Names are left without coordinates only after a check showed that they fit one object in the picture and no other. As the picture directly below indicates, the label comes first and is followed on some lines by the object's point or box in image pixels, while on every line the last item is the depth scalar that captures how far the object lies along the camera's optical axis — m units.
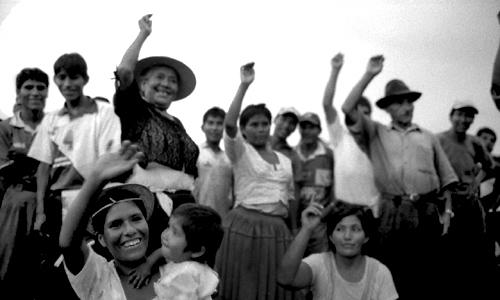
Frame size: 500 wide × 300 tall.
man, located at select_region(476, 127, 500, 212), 5.65
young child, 2.08
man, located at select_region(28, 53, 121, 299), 3.21
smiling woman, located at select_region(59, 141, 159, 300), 1.86
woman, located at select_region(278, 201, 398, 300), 2.81
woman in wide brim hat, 2.76
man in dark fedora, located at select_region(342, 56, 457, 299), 4.07
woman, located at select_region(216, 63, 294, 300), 4.08
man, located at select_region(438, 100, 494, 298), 4.63
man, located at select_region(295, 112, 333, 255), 5.23
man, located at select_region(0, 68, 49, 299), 3.83
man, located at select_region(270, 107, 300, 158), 5.36
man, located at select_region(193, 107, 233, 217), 5.17
